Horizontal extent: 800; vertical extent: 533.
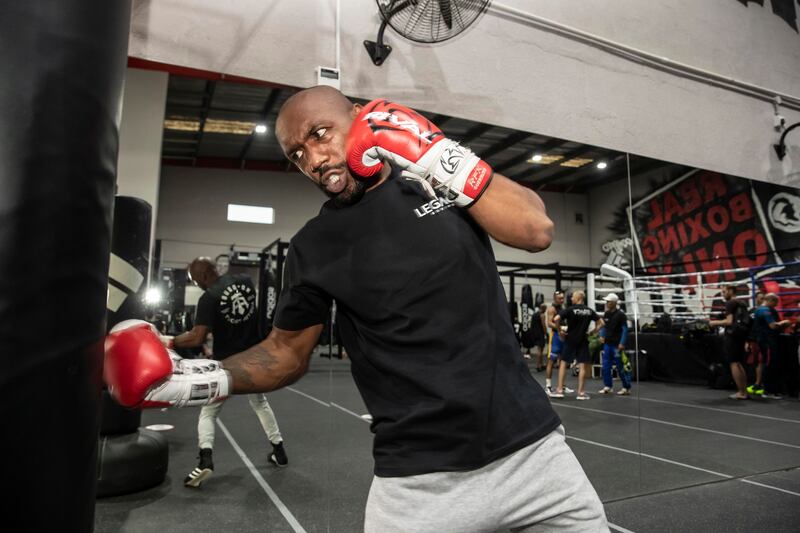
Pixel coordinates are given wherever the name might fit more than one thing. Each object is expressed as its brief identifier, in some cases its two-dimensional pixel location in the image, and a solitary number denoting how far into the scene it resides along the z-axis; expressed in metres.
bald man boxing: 0.97
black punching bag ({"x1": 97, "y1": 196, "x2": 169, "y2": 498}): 2.71
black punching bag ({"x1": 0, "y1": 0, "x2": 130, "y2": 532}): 0.73
